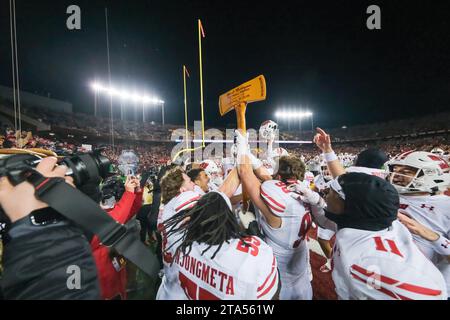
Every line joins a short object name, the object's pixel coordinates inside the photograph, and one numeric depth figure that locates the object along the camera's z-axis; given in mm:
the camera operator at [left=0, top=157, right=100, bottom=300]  859
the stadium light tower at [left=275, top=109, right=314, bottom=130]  38769
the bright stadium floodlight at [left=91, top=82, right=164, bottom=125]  28188
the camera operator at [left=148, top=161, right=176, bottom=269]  3472
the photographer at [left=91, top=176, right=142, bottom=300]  1898
